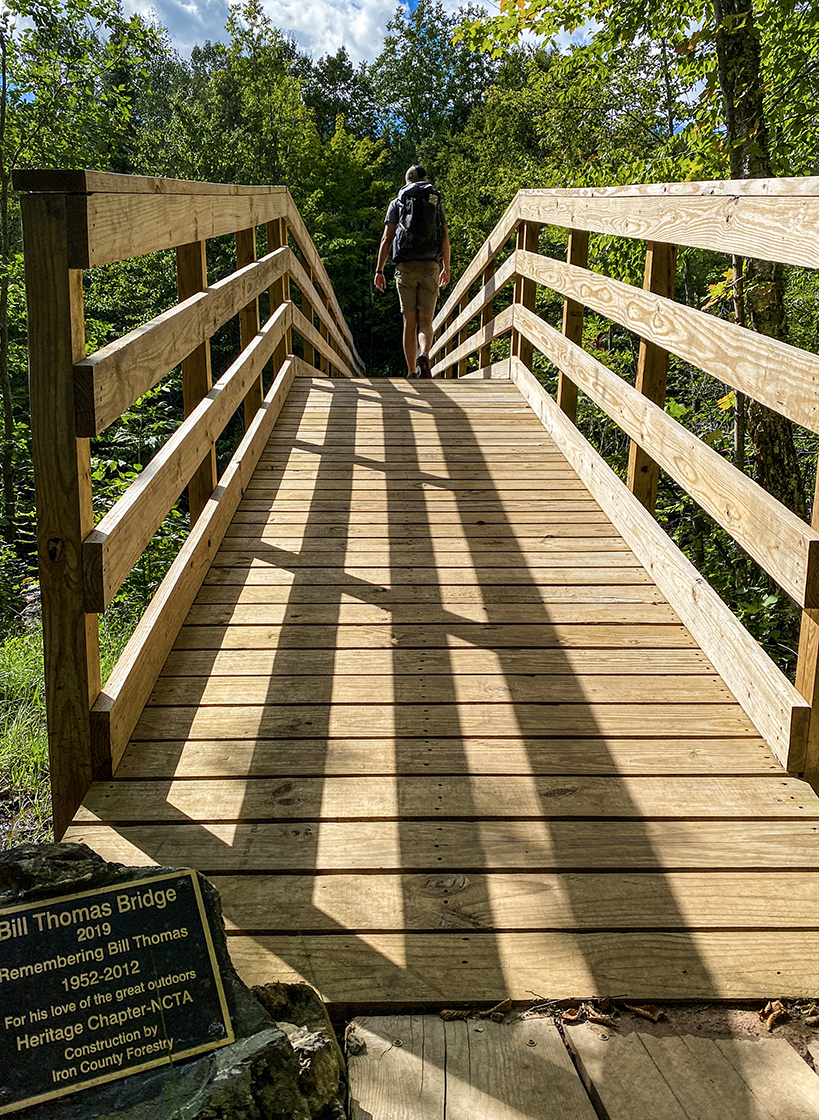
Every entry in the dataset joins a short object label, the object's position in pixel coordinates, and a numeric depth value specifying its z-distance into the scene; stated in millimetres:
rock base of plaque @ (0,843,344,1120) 1135
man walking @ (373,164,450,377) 7426
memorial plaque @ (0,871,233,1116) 1195
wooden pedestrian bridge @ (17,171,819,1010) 1737
